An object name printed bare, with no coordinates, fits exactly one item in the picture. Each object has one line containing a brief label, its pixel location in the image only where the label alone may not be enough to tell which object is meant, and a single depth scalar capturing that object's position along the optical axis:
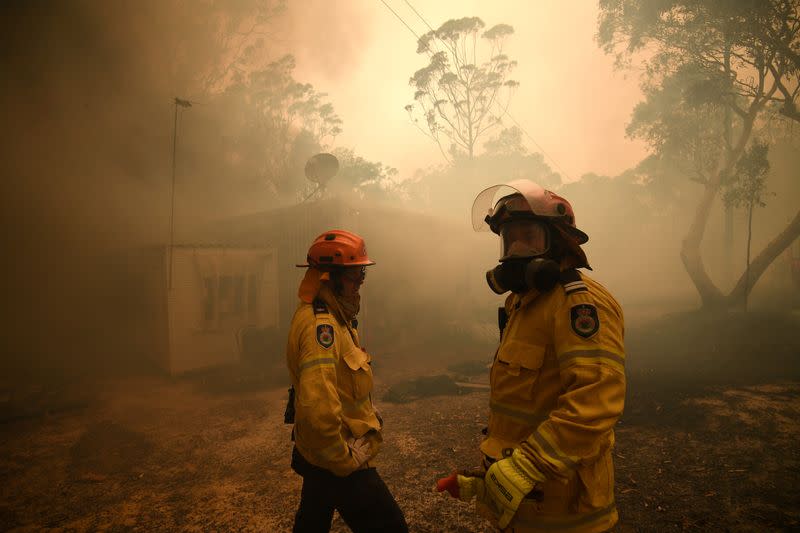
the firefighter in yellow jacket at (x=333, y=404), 1.90
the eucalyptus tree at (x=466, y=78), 24.27
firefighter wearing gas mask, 1.34
